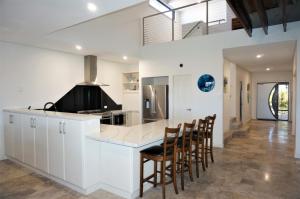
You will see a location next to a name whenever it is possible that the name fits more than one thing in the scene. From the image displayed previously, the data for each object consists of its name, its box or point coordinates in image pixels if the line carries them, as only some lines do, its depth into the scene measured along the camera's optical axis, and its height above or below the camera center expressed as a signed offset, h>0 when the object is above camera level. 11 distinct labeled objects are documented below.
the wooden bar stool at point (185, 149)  3.11 -0.84
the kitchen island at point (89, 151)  2.77 -0.83
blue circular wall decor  5.51 +0.40
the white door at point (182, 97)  6.04 +0.00
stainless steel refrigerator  6.45 -0.19
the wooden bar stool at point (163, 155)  2.70 -0.80
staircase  6.63 -1.28
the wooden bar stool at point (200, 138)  3.59 -0.76
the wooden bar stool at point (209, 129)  4.00 -0.68
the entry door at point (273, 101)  10.57 -0.24
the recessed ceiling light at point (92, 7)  2.74 +1.30
